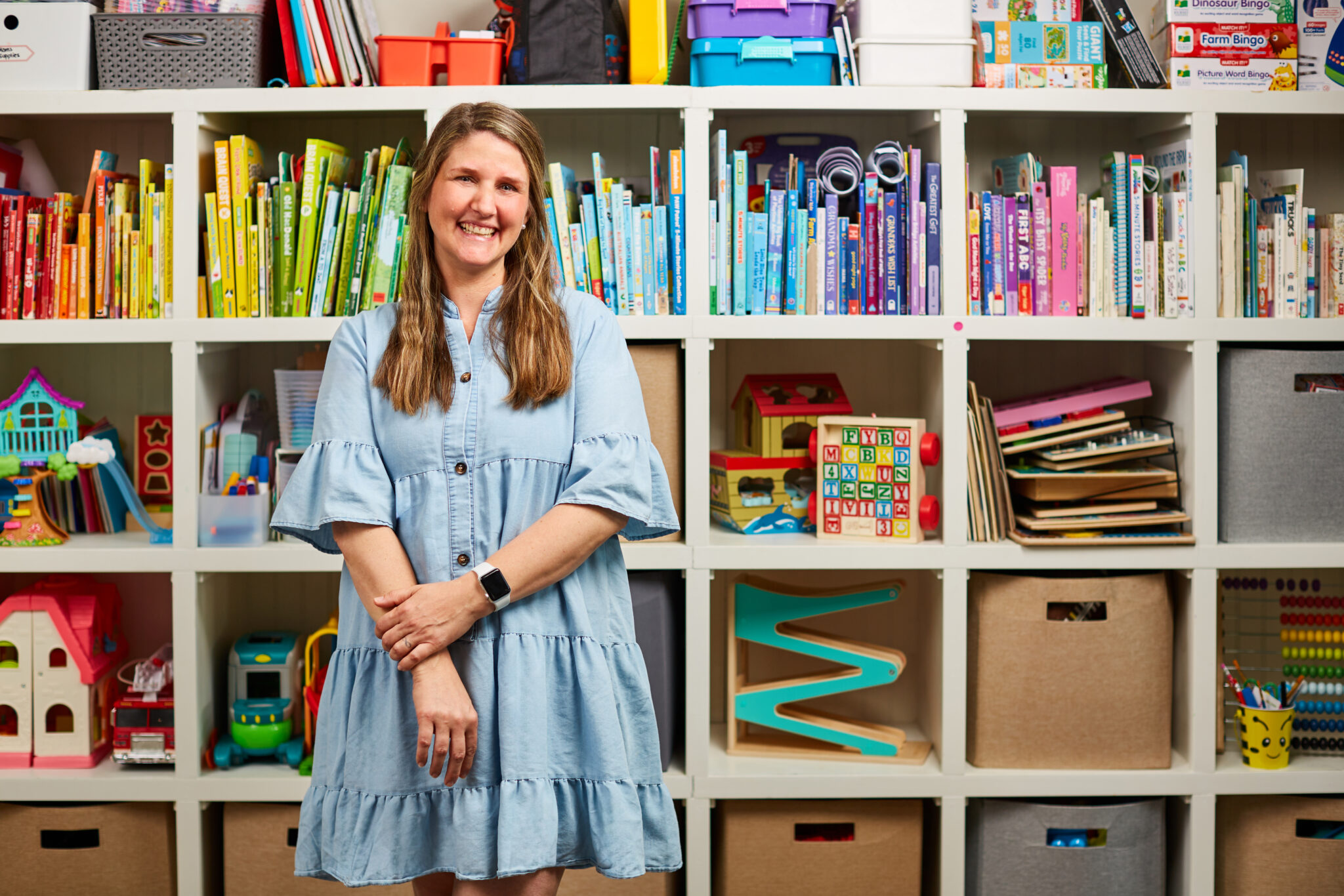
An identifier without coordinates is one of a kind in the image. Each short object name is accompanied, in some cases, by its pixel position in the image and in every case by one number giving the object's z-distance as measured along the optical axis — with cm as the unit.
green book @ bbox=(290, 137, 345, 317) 211
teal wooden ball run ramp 223
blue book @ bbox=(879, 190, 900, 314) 213
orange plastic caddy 212
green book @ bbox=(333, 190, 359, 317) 213
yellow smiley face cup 216
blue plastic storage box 211
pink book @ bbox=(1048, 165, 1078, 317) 214
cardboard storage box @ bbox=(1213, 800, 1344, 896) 215
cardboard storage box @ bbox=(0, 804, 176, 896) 215
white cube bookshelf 210
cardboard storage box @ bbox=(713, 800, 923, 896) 217
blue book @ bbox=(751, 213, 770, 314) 213
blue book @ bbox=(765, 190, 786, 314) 213
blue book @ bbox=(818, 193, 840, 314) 213
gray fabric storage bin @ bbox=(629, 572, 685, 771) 212
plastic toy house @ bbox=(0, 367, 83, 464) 215
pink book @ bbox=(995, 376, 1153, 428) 218
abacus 222
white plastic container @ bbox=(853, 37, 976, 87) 210
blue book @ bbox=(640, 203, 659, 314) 212
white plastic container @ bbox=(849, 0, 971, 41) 209
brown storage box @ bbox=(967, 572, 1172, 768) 214
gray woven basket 212
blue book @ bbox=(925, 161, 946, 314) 211
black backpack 212
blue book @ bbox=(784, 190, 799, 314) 214
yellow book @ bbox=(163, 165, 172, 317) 214
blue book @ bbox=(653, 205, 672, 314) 212
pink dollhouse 218
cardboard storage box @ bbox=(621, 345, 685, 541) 213
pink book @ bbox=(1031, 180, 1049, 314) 214
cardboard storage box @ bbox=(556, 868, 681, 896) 212
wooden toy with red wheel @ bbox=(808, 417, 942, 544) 216
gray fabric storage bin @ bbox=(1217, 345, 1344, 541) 214
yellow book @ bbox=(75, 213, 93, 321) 216
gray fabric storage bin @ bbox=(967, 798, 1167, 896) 214
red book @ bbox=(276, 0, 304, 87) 211
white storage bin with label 212
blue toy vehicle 218
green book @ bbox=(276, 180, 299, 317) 213
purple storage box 211
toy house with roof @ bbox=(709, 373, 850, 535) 222
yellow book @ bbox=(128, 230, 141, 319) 216
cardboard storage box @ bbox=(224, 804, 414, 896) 216
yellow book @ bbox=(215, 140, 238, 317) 212
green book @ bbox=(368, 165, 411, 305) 211
